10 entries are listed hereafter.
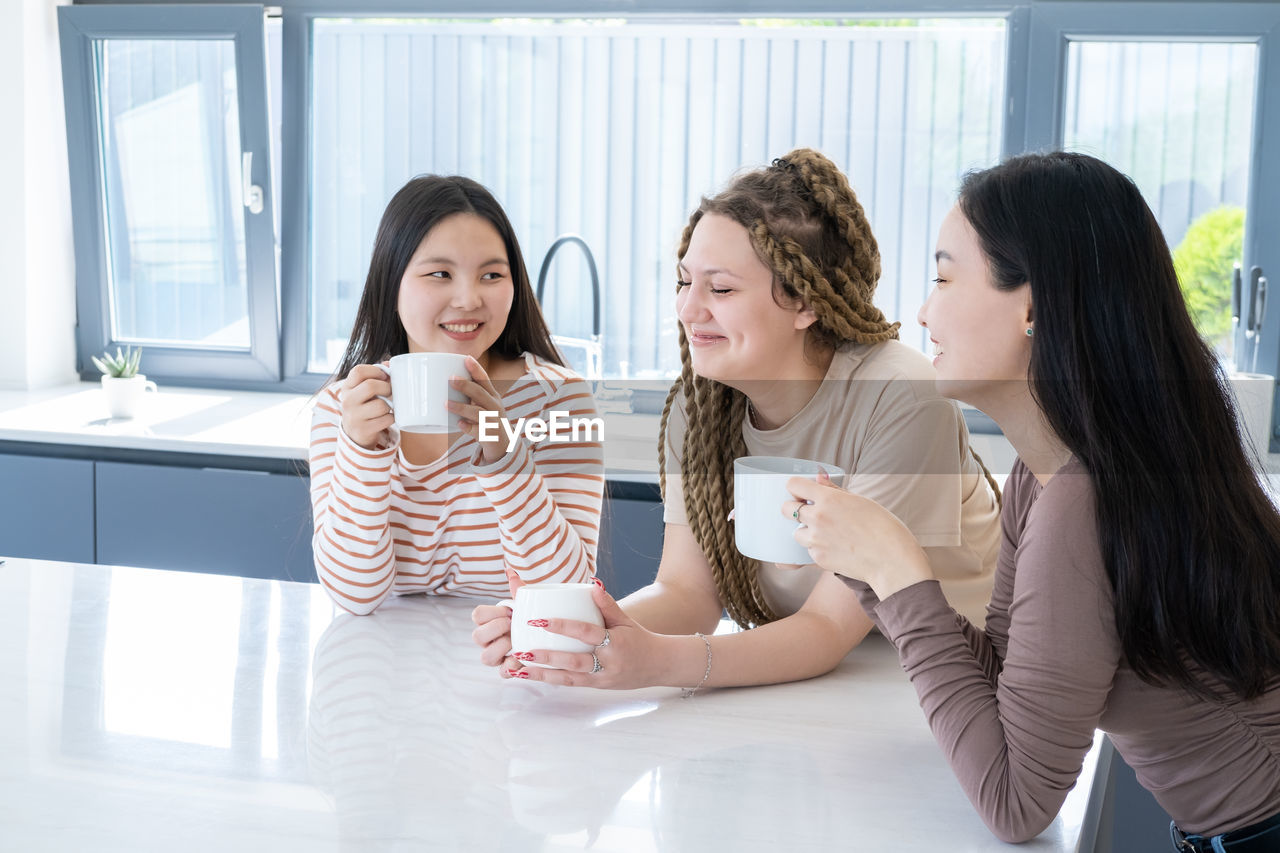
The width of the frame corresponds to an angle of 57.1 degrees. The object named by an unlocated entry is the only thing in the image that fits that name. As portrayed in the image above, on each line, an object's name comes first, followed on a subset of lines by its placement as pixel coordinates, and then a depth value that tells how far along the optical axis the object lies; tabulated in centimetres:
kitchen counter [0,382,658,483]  262
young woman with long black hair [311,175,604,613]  144
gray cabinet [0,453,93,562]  274
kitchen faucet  292
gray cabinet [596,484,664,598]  244
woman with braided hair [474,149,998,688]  136
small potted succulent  293
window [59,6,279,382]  329
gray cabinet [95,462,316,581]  267
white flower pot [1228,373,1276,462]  277
